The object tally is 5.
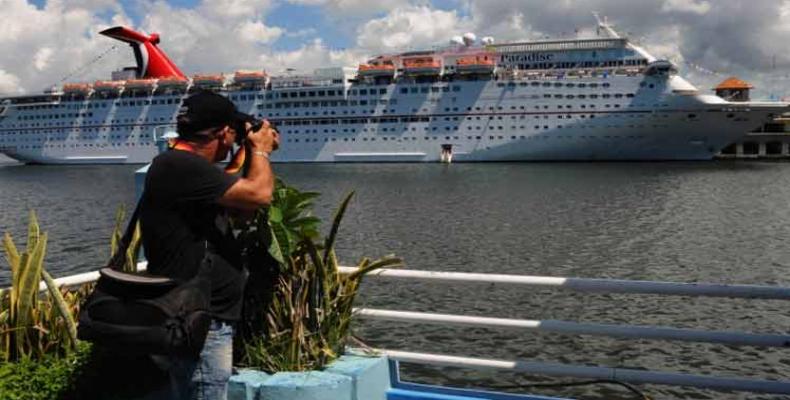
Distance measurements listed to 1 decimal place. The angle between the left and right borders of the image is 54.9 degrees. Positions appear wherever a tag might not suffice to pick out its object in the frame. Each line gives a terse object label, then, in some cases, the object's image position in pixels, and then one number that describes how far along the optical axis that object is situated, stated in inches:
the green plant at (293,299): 105.3
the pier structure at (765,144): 2080.5
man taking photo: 83.5
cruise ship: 1713.8
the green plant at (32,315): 103.2
